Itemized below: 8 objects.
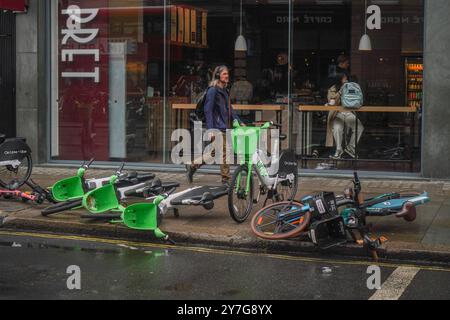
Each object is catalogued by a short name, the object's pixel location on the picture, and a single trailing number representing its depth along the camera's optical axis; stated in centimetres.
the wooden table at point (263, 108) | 1341
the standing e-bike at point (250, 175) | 888
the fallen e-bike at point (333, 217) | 772
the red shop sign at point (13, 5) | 1348
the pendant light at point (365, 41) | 1280
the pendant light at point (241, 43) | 1343
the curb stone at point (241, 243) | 751
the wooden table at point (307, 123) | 1309
